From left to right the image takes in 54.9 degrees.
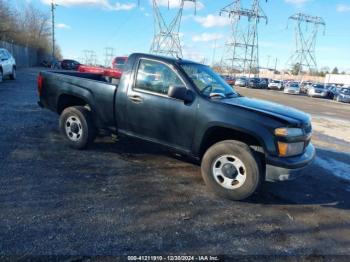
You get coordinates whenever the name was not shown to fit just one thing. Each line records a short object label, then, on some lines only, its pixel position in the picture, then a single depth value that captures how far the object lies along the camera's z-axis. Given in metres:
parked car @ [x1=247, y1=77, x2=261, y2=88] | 54.25
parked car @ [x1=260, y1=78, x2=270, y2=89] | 55.09
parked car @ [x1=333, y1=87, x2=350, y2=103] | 36.56
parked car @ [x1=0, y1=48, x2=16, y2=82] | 16.70
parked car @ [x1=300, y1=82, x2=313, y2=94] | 48.72
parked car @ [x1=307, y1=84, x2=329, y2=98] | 41.58
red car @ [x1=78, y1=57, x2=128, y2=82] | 16.53
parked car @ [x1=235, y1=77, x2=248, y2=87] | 55.09
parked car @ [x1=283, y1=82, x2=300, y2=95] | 44.31
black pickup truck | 4.34
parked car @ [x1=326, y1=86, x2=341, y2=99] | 41.37
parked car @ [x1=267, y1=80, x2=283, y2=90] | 53.51
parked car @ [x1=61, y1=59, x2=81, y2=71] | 45.72
